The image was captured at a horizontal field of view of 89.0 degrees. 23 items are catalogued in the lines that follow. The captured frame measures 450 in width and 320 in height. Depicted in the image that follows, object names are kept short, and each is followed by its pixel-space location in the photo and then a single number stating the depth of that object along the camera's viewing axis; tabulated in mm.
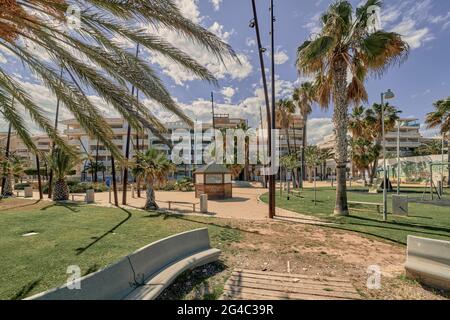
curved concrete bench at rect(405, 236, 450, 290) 3988
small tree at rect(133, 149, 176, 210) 13414
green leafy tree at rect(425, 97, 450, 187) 27636
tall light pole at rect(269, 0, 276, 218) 10883
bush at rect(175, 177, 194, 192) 28500
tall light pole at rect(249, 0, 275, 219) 10698
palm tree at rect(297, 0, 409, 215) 9711
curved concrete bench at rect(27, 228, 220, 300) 2696
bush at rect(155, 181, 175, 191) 29120
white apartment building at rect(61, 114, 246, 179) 54750
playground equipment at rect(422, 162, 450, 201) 16538
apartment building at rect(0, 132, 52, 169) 44131
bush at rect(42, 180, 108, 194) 25891
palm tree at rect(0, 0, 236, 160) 3924
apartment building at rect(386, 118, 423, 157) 60938
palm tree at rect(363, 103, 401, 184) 31672
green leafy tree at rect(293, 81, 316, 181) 30989
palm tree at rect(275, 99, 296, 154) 34469
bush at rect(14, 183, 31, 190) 29678
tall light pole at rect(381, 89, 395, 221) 9195
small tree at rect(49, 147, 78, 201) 17625
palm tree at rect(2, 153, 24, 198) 20075
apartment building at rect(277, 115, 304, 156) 62809
